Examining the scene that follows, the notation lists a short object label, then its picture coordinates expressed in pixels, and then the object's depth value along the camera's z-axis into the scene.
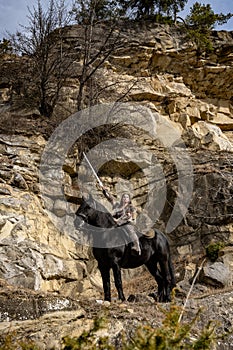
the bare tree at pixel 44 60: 16.70
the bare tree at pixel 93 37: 16.91
